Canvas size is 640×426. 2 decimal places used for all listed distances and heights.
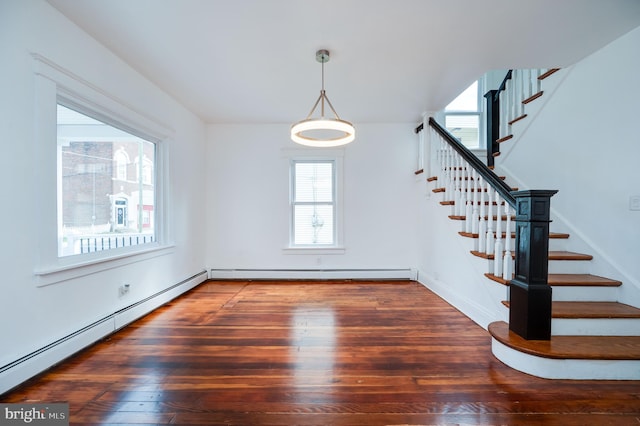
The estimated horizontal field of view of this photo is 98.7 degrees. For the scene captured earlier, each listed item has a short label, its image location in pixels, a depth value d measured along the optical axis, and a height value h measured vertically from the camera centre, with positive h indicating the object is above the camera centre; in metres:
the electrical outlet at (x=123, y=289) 2.61 -0.78
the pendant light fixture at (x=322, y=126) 2.32 +0.72
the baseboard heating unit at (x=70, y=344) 1.66 -1.02
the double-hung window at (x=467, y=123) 5.69 +1.83
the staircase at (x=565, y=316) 1.76 -0.76
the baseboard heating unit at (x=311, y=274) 4.39 -1.04
